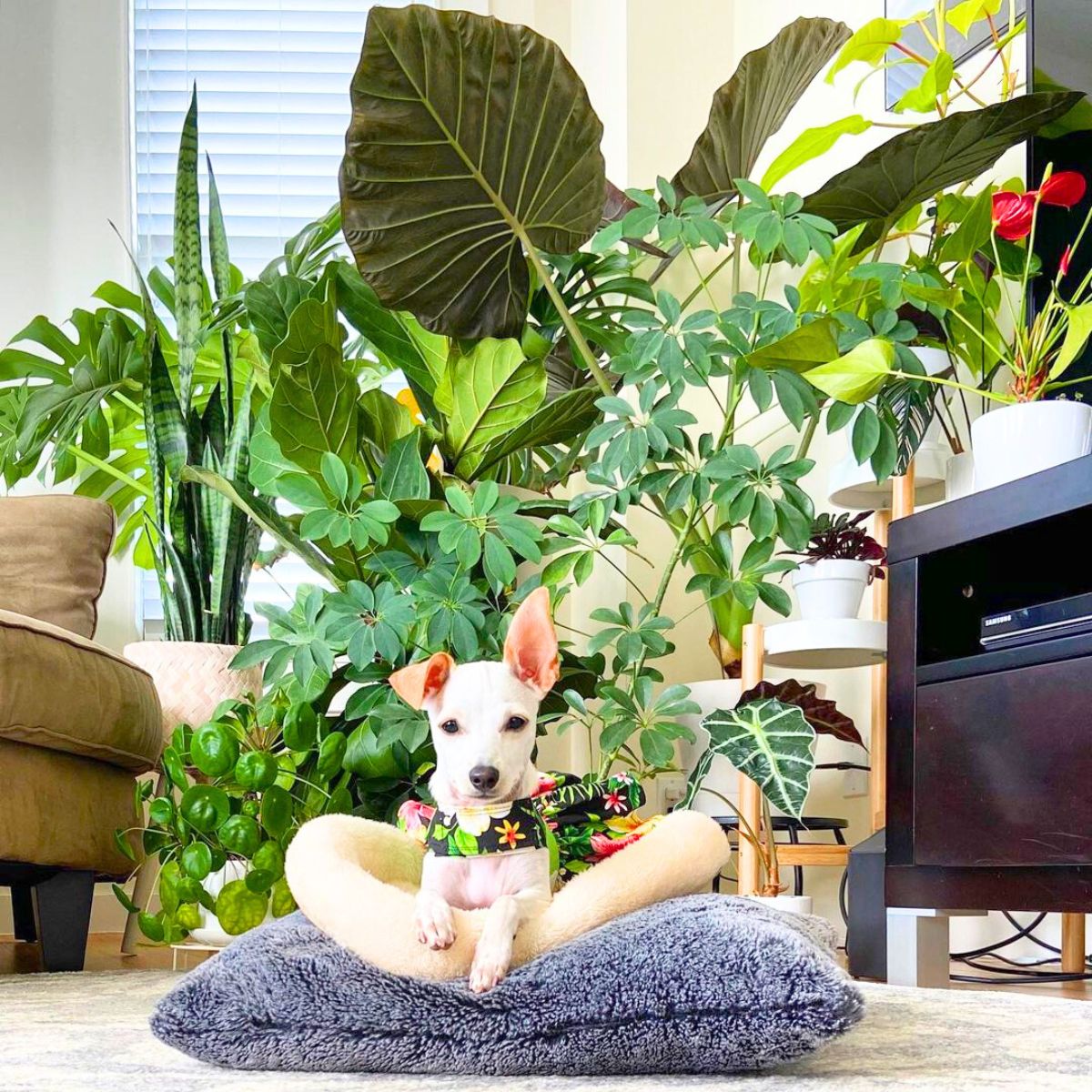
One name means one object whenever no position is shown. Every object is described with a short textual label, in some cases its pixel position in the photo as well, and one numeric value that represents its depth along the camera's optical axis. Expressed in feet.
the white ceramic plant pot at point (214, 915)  6.14
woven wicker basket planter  7.55
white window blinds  10.72
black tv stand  4.58
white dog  3.07
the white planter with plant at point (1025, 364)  5.13
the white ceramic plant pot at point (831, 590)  6.37
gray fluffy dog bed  2.78
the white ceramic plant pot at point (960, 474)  6.82
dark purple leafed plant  6.47
